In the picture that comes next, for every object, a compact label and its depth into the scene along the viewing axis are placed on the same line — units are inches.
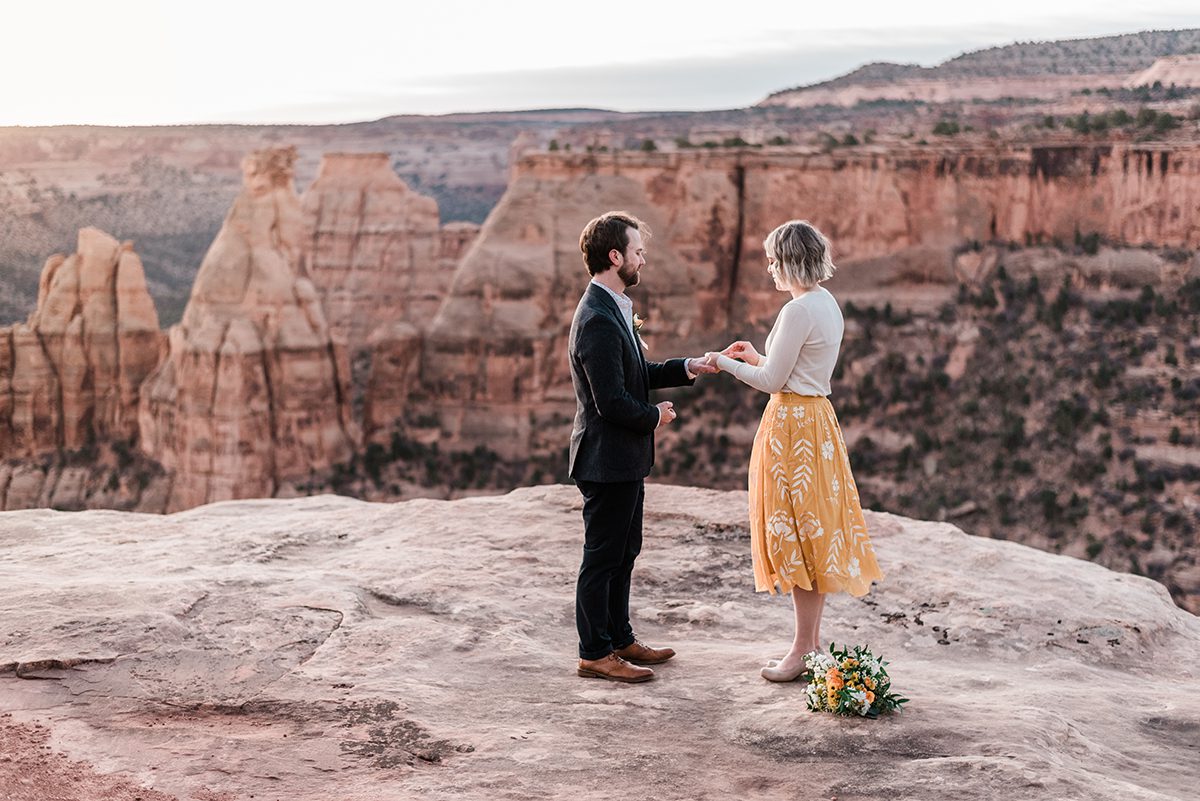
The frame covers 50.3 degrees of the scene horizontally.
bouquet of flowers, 219.0
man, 240.4
